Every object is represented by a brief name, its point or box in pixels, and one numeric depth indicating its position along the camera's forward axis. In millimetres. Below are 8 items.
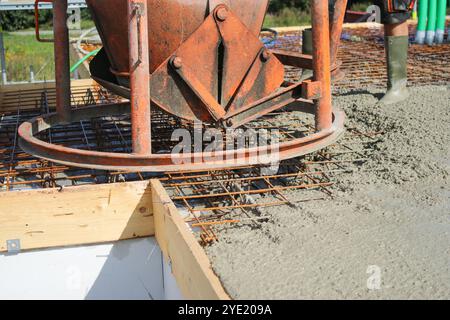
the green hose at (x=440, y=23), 9789
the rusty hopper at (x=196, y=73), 3594
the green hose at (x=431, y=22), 9711
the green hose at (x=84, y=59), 7280
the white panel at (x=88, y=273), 3652
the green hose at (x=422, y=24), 9766
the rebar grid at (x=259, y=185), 3340
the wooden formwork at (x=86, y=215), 3398
